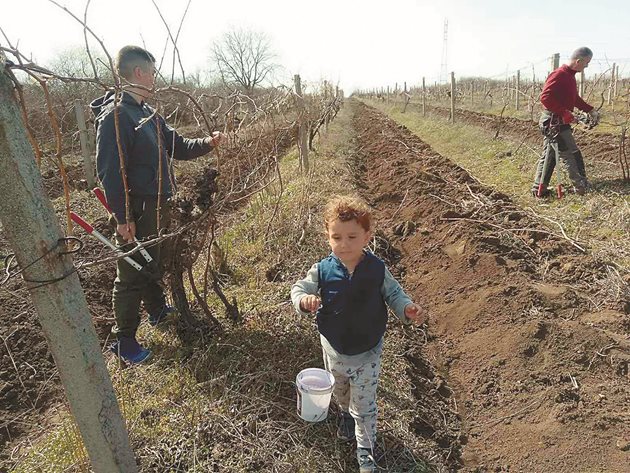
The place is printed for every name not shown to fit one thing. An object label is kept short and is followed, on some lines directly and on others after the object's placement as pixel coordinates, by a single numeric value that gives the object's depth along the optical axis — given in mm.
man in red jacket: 5883
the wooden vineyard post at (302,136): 6683
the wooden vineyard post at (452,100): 15786
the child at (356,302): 2193
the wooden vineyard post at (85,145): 7864
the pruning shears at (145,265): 2867
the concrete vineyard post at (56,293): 1306
